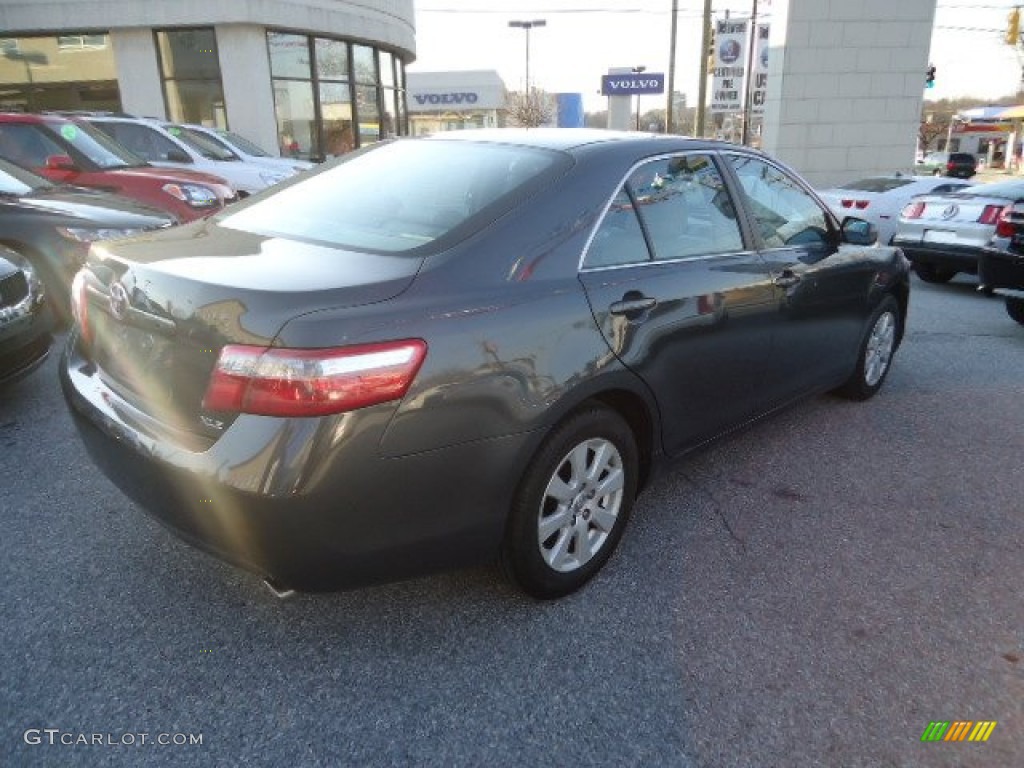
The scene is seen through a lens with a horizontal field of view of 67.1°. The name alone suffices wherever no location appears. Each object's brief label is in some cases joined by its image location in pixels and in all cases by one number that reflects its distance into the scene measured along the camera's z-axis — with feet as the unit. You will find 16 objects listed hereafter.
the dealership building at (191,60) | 61.64
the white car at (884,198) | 36.81
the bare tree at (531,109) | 152.15
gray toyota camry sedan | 6.72
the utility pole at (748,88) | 58.63
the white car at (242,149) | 39.18
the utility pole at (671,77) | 79.51
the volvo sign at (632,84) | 85.81
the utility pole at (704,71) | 62.13
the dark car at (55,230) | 18.30
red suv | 25.68
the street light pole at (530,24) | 133.80
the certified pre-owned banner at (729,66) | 54.80
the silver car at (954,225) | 27.84
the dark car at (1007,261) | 21.17
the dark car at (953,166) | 87.45
